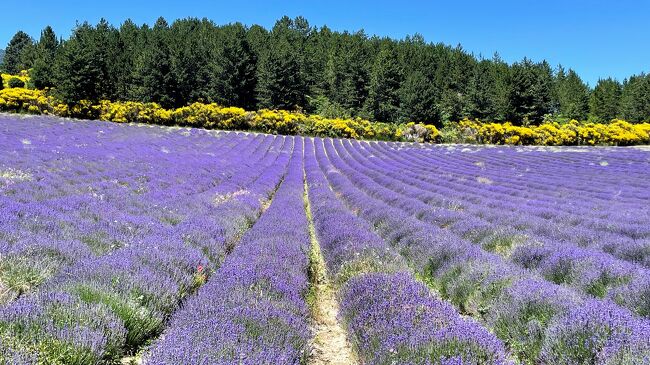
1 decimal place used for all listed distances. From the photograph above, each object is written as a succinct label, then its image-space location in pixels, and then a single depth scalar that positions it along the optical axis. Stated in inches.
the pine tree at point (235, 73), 2416.3
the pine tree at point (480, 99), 2513.2
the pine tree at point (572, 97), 2964.3
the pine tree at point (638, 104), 2736.2
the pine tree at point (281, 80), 2399.1
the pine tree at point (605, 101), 3070.9
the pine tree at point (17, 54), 3435.0
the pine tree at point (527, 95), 2491.4
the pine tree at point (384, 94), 2556.6
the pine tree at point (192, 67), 2389.3
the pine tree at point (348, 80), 2650.1
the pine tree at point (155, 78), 2238.3
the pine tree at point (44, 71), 2297.0
